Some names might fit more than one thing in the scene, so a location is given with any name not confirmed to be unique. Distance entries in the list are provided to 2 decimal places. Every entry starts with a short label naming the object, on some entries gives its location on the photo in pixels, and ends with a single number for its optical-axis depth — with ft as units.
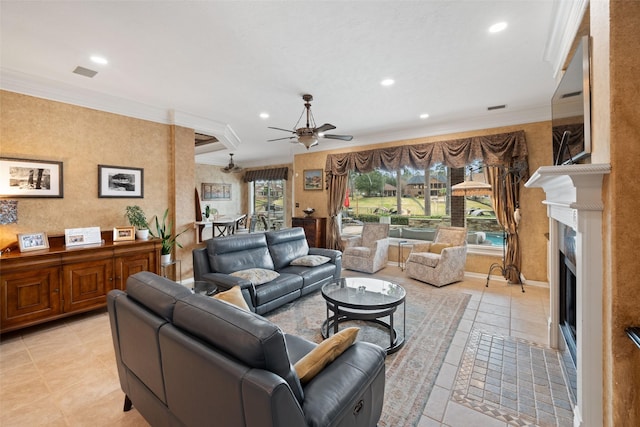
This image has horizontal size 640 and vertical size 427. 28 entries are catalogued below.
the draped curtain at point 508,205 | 14.39
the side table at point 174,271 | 14.19
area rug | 6.12
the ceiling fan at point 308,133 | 11.36
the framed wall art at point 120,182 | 12.32
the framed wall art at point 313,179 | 21.93
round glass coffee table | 8.13
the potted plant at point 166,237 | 13.35
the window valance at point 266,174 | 28.09
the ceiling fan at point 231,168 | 26.40
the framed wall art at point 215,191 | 28.86
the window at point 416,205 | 16.40
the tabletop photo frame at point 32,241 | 9.66
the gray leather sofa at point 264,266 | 10.07
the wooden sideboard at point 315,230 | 20.94
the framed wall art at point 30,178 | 9.83
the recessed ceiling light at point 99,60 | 8.95
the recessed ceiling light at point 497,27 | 7.34
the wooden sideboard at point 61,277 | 8.84
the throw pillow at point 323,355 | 4.01
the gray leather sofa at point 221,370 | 3.07
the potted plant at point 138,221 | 12.47
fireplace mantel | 4.60
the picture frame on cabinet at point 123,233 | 11.93
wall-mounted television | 5.31
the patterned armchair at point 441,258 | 14.07
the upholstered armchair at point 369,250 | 16.76
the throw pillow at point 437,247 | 15.17
